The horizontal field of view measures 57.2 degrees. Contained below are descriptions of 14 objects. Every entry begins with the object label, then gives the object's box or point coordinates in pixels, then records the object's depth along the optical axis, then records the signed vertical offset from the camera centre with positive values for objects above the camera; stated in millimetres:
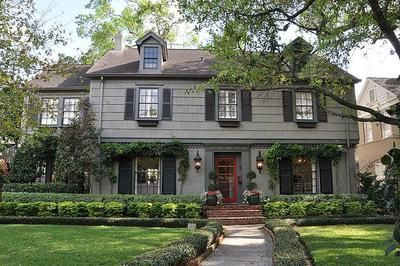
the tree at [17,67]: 6367 +2118
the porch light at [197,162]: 16914 +1108
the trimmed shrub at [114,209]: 13836 -872
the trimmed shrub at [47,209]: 13628 -872
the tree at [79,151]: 16281 +1527
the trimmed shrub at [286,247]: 5758 -1161
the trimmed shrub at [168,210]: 13891 -920
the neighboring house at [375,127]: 23391 +4146
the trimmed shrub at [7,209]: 13641 -878
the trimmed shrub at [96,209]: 13659 -868
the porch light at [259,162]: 17062 +1129
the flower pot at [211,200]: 15523 -578
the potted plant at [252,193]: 15547 -280
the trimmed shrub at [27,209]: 13602 -874
